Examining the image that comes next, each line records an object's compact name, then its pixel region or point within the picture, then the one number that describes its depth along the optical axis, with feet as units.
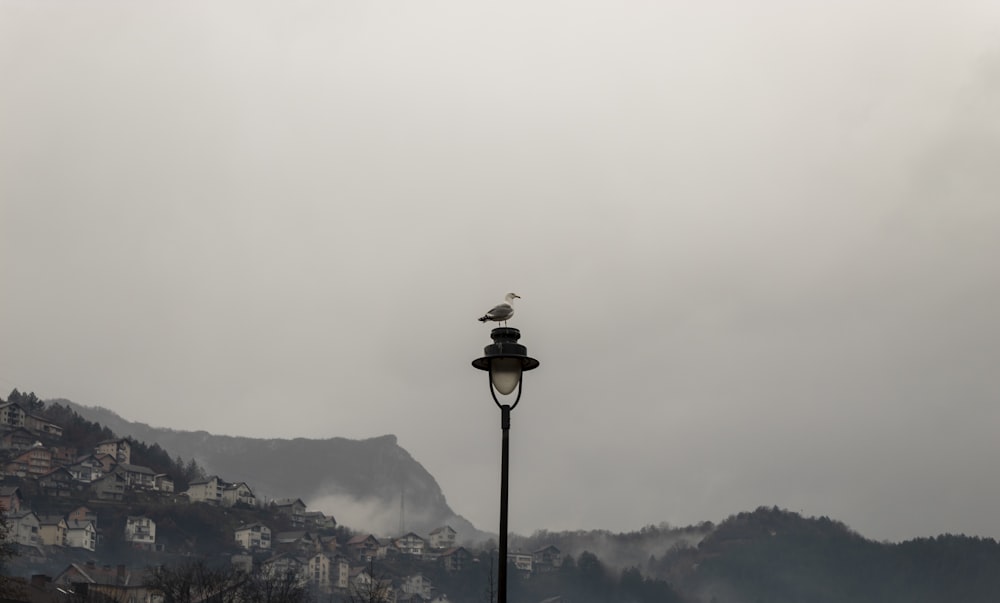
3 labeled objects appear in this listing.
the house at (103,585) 455.22
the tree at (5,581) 242.08
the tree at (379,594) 413.71
